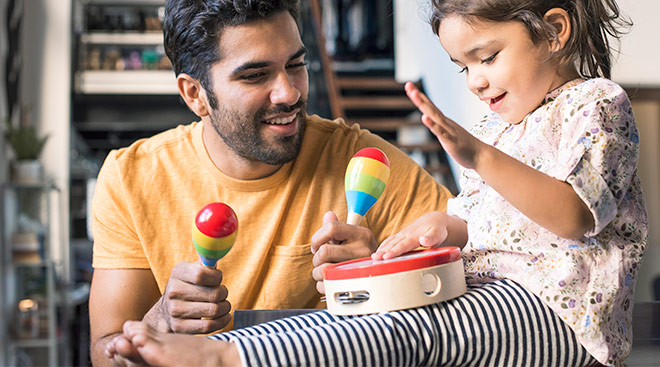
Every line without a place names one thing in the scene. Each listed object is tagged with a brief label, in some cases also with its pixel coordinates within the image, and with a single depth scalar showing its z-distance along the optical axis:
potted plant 3.35
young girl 0.66
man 1.11
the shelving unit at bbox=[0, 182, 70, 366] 3.22
